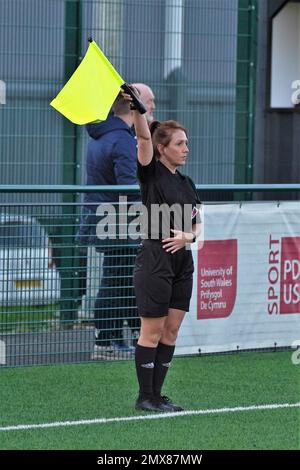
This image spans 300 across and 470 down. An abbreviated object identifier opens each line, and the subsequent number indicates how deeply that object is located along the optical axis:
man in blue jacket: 17.58
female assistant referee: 13.81
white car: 16.81
